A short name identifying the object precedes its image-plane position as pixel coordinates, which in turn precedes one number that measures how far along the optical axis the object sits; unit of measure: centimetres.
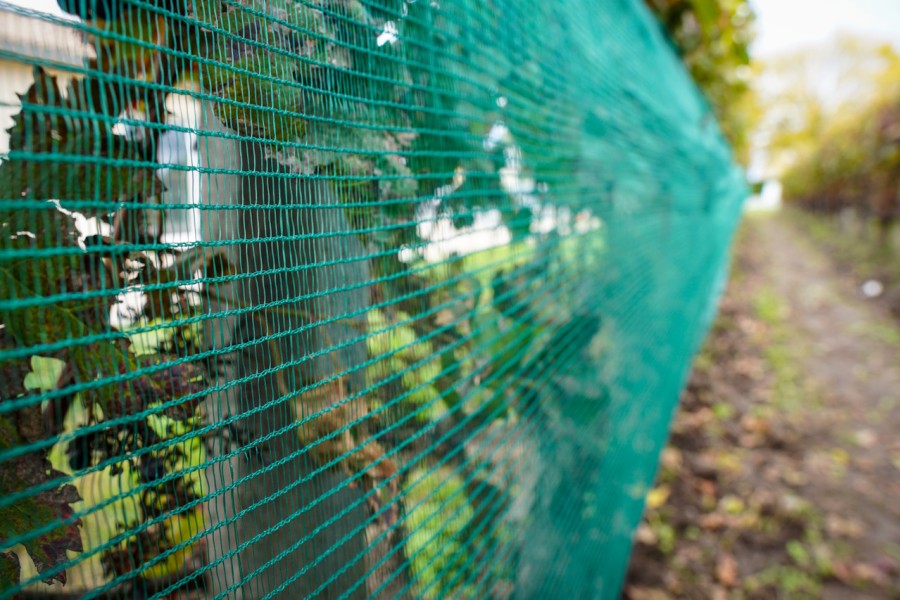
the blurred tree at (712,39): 346
